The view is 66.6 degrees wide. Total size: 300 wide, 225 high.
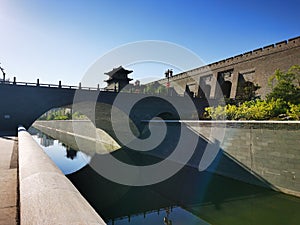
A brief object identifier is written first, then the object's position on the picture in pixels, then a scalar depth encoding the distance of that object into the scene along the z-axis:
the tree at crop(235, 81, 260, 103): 22.86
